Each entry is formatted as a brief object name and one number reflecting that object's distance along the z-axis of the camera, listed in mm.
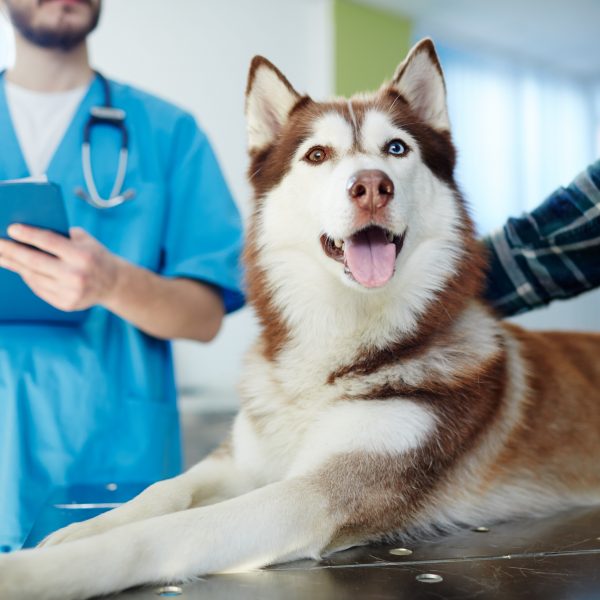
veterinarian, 1398
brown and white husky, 875
